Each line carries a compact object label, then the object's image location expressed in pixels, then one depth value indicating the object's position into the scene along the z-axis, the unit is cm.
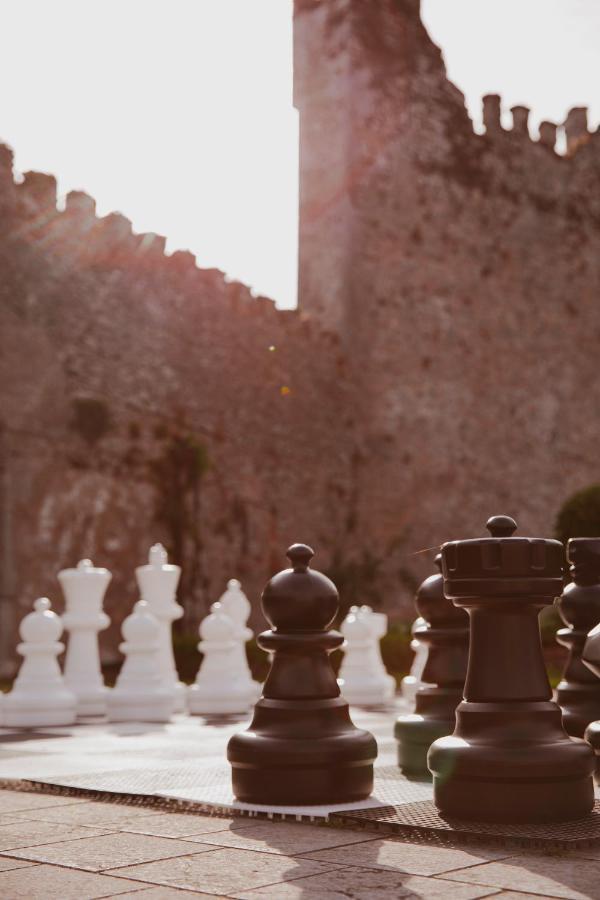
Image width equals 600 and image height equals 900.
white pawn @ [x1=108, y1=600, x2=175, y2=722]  570
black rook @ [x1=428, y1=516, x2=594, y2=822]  262
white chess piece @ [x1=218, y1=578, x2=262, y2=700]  654
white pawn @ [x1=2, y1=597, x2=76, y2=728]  540
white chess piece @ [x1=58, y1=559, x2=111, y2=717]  626
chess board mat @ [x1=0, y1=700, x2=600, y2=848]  253
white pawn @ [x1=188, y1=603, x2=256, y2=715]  600
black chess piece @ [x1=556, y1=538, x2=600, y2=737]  359
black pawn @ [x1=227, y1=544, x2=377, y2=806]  296
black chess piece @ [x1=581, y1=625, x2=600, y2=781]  248
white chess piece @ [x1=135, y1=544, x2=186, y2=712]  674
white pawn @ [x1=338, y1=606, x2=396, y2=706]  676
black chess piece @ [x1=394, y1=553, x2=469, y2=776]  349
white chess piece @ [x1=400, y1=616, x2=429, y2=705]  641
